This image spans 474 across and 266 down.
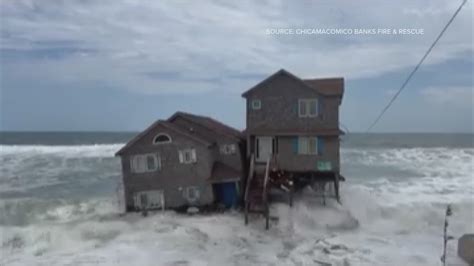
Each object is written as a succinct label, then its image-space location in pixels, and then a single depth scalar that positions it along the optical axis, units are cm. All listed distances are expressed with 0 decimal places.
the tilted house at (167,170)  2619
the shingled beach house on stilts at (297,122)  2597
